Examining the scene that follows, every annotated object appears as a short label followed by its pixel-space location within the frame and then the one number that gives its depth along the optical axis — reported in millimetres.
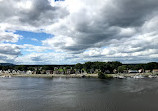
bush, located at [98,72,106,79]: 96043
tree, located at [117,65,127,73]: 130730
